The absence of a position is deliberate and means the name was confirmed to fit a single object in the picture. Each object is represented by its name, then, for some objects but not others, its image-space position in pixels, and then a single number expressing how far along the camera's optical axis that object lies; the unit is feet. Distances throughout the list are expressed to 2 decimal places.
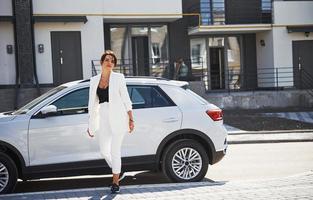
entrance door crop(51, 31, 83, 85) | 72.90
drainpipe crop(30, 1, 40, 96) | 70.28
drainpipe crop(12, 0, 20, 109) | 68.30
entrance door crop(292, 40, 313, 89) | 84.38
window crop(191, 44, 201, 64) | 85.76
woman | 24.50
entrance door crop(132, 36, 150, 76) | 82.28
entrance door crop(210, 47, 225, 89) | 87.86
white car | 26.71
